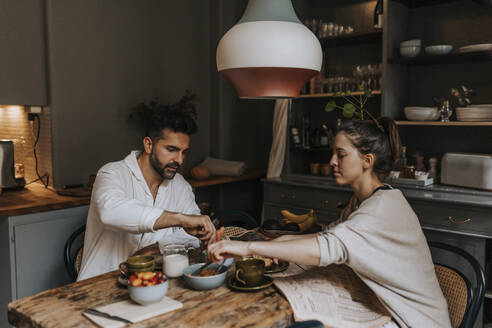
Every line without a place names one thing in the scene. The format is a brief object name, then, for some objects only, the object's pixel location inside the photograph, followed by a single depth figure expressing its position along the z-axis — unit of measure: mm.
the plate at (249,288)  1566
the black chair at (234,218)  2699
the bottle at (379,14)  3328
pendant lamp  1457
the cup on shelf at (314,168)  3793
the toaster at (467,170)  2910
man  1955
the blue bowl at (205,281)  1555
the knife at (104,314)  1329
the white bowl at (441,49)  3102
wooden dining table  1346
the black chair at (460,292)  1688
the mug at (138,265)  1584
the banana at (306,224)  2343
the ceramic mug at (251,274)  1600
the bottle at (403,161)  3368
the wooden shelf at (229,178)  3709
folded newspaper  1473
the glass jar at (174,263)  1684
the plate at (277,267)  1776
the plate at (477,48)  2895
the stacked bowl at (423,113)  3139
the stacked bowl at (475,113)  2900
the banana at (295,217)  2465
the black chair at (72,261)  2246
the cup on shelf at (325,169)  3709
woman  1500
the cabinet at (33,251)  2705
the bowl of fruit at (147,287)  1399
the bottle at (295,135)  3867
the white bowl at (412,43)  3180
